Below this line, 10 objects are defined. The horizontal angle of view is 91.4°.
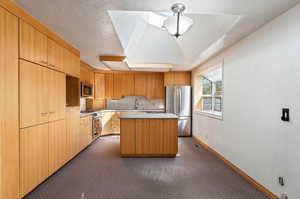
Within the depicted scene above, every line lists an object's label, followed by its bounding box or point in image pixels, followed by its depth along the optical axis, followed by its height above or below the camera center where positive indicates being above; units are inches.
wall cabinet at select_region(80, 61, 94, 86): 166.2 +30.4
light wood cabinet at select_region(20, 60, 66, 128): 72.3 +2.0
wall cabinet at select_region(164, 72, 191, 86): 208.1 +27.4
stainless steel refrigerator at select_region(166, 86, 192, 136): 198.8 -13.5
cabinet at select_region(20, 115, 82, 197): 73.3 -31.1
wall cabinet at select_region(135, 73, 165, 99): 219.6 +19.7
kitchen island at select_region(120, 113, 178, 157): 126.5 -33.0
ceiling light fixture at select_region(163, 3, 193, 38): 66.3 +36.8
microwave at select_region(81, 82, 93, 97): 150.6 +9.2
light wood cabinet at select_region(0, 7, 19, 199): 61.0 -4.4
